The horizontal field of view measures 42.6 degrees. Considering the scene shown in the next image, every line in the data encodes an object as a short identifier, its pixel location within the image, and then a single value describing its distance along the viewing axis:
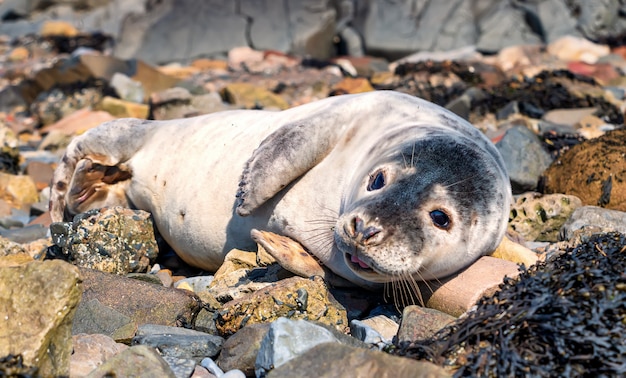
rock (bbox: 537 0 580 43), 17.55
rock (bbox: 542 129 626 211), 5.47
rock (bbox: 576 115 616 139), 8.14
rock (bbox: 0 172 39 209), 7.18
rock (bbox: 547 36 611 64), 15.41
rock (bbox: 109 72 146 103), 11.53
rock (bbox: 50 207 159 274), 4.76
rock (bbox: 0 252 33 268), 4.29
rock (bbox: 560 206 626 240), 4.83
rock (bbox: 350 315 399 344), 3.68
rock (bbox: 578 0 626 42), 17.78
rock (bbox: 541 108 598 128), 8.80
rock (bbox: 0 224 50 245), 5.73
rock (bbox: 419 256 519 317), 3.87
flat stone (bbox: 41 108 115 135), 9.97
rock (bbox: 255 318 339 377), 3.00
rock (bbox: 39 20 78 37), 22.16
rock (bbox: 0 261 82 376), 2.83
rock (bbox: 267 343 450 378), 2.65
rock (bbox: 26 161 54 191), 7.84
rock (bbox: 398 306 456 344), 3.33
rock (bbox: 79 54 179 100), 12.51
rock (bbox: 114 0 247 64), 17.78
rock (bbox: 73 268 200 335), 3.74
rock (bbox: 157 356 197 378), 3.16
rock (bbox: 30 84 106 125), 11.62
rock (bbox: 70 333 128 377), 3.02
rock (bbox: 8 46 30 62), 19.22
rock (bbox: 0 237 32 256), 4.67
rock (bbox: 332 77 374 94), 10.94
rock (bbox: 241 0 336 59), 17.69
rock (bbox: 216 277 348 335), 3.65
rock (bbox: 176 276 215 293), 4.52
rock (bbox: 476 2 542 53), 17.11
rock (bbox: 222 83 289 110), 10.05
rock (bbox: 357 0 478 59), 17.31
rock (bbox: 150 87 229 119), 9.34
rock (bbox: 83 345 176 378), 2.83
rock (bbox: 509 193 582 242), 5.19
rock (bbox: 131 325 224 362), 3.31
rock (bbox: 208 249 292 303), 4.05
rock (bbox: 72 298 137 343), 3.54
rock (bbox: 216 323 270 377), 3.23
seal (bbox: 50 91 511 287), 3.75
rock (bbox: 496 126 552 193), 6.08
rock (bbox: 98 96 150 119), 10.20
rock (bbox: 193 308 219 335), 3.74
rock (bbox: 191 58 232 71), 15.91
